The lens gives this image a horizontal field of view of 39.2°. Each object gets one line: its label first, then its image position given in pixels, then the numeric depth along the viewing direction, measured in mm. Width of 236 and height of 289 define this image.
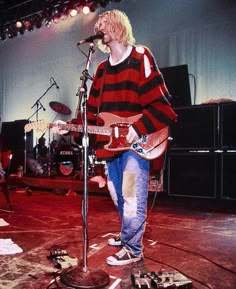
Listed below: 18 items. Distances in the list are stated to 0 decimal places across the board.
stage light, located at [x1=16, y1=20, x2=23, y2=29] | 9398
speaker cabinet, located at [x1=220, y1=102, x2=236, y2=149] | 4961
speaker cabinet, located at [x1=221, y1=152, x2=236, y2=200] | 4898
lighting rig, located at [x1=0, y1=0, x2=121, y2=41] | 8258
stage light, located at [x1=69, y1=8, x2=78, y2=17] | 8477
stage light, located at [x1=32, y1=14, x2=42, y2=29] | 9093
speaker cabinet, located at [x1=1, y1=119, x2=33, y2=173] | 8922
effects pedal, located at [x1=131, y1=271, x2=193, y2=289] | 2059
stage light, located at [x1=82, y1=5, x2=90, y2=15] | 8265
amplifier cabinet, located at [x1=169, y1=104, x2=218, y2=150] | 5109
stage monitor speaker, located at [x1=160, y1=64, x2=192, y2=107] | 6129
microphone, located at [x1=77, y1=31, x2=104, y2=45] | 2266
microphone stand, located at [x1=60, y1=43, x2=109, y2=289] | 2168
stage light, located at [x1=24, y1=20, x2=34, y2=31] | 9328
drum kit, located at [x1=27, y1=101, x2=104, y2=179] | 7691
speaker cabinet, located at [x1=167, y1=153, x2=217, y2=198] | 5059
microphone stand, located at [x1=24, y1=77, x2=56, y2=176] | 9656
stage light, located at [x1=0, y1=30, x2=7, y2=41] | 10031
